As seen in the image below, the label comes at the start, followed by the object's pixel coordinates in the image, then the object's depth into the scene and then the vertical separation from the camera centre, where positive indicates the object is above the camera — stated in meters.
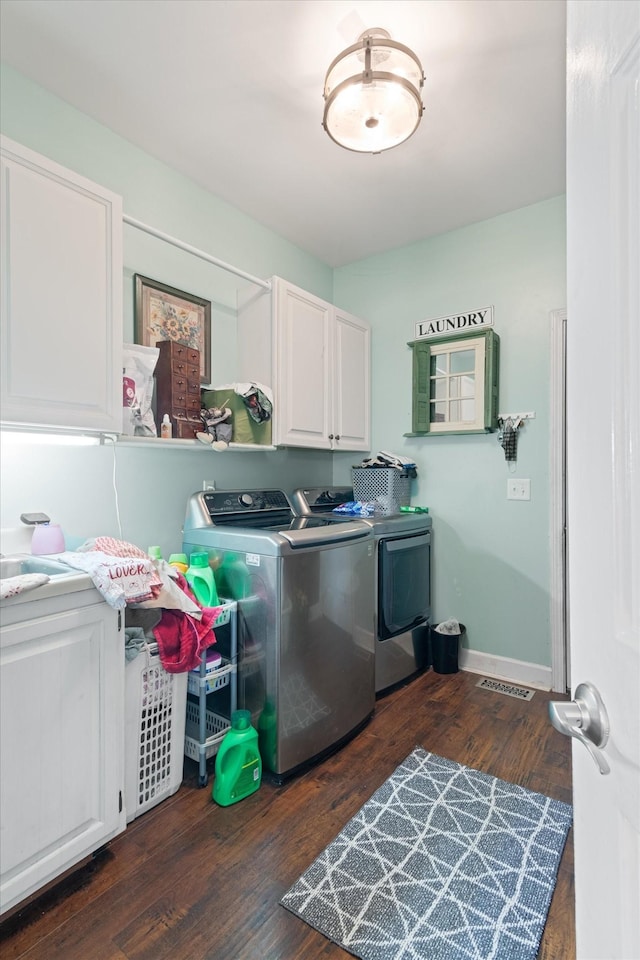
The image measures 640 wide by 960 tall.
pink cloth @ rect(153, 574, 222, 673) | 1.72 -0.58
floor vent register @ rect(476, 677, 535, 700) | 2.61 -1.18
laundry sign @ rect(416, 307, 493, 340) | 2.89 +0.98
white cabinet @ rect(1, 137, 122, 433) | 1.51 +0.63
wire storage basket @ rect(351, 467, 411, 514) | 2.92 -0.04
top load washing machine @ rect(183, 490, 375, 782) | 1.89 -0.63
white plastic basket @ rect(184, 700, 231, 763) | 1.92 -1.06
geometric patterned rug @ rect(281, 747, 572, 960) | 1.26 -1.21
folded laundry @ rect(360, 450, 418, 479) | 2.99 +0.11
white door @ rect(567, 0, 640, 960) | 0.48 +0.04
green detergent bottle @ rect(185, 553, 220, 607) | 1.93 -0.42
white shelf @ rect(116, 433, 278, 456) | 1.92 +0.16
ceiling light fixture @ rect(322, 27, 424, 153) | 1.59 +1.35
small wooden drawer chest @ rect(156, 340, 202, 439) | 2.08 +0.41
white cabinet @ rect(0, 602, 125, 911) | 1.25 -0.75
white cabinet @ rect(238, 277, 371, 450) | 2.57 +0.69
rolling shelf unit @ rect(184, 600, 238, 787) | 1.88 -0.93
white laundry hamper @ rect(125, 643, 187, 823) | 1.63 -0.90
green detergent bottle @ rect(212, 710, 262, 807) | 1.75 -1.07
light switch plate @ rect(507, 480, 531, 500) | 2.76 -0.06
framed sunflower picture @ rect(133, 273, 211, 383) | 2.24 +0.81
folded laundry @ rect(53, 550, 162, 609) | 1.44 -0.30
